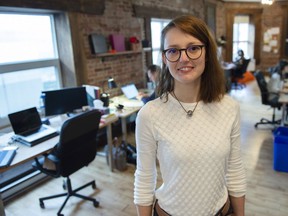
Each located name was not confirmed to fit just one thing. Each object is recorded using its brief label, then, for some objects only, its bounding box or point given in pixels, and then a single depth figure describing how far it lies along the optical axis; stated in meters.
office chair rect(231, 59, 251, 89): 7.55
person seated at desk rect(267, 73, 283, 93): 4.25
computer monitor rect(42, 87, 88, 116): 2.96
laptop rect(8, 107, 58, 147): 2.43
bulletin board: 9.27
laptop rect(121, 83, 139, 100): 4.12
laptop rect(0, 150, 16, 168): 1.98
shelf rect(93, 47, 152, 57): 3.74
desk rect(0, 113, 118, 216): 2.05
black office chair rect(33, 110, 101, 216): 2.21
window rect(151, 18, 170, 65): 5.37
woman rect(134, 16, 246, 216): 0.94
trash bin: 3.00
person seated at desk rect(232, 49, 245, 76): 7.51
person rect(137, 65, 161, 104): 3.18
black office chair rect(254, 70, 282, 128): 4.22
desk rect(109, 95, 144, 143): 3.28
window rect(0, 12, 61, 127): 2.95
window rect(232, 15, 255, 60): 9.58
